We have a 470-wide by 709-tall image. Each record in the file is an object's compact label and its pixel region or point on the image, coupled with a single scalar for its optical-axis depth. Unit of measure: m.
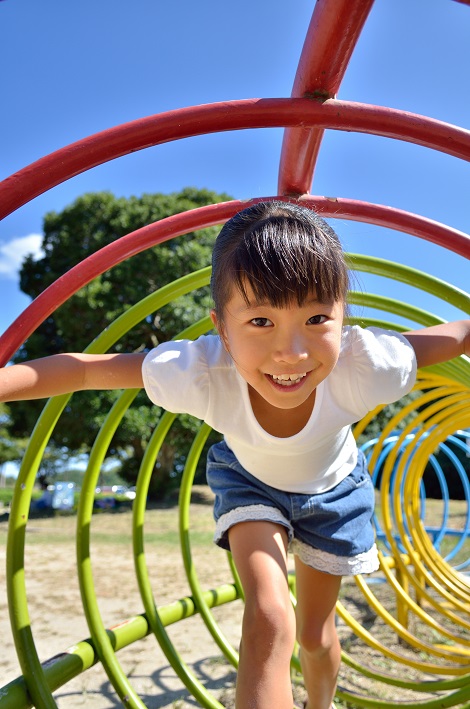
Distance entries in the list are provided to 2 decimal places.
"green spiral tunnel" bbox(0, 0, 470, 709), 1.41
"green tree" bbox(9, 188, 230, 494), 12.95
